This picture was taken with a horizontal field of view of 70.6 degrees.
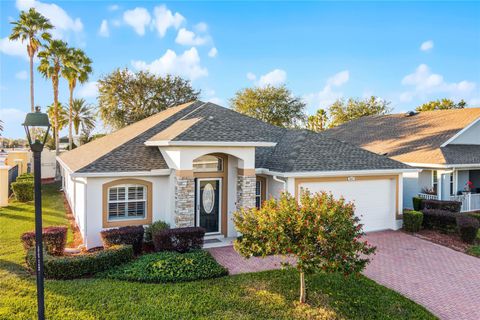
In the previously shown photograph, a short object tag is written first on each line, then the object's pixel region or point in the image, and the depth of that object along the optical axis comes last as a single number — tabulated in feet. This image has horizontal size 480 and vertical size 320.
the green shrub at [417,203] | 60.13
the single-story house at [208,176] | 41.86
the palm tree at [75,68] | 95.96
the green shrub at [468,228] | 46.39
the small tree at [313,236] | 24.00
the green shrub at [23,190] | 71.31
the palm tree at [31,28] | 90.98
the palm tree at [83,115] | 152.97
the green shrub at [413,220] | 51.42
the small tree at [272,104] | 156.76
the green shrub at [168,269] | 31.24
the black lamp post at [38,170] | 20.42
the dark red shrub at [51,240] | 35.60
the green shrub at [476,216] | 52.95
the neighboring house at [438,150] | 64.80
